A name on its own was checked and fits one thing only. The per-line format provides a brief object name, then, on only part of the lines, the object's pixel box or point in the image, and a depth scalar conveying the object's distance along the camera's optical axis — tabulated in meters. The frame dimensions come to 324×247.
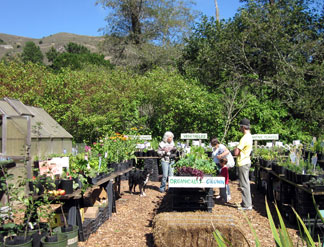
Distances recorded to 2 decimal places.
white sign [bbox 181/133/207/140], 10.09
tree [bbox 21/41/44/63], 48.05
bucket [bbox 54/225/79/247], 4.11
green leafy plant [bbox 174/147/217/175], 5.93
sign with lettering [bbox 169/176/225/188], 5.12
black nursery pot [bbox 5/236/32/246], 3.51
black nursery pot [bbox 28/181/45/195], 4.39
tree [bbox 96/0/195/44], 27.62
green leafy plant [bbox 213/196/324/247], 1.82
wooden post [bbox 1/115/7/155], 7.37
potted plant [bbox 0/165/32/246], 3.55
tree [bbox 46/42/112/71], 34.72
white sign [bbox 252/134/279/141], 9.86
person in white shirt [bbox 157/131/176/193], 8.33
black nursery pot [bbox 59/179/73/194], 4.61
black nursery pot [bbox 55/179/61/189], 4.66
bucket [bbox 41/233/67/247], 3.69
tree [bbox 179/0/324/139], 14.23
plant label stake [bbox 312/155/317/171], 5.72
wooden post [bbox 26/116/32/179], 7.36
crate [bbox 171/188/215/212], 5.40
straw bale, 4.15
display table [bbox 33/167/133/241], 4.56
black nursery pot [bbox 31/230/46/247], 3.69
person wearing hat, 6.48
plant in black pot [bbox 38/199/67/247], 3.70
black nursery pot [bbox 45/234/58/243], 3.73
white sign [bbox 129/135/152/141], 10.94
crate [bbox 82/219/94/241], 4.88
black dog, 8.21
